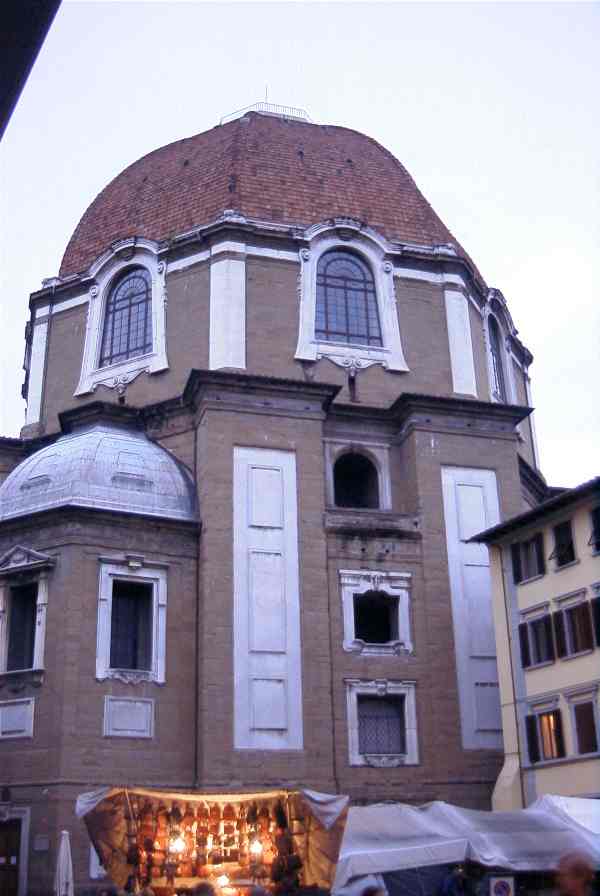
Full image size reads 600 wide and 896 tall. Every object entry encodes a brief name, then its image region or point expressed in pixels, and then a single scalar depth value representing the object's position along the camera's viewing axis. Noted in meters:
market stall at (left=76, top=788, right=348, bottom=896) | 16.50
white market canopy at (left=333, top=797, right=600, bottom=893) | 15.98
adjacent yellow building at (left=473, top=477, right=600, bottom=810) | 22.30
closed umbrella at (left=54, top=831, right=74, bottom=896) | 19.66
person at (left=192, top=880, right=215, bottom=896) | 7.23
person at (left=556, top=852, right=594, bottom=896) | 5.64
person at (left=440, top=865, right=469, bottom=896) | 17.81
